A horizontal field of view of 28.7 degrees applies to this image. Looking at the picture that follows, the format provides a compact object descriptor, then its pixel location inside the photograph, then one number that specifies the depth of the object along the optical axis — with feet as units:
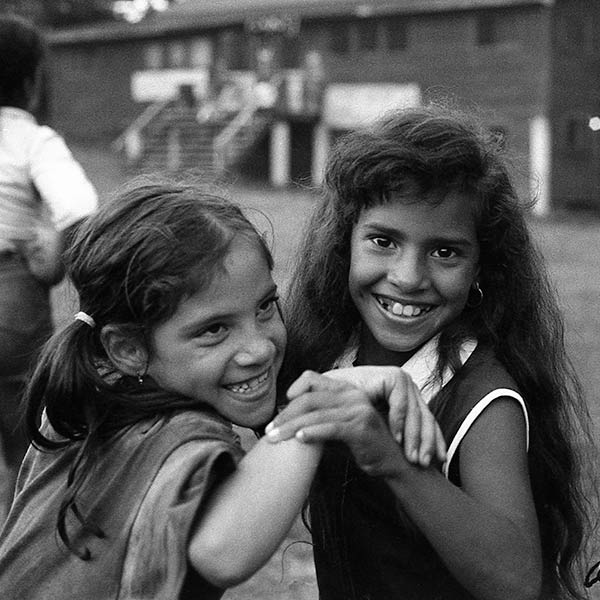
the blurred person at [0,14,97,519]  12.08
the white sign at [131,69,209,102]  110.83
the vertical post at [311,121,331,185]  96.63
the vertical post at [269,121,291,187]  96.63
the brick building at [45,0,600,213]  88.89
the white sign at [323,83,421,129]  95.55
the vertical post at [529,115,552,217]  86.22
